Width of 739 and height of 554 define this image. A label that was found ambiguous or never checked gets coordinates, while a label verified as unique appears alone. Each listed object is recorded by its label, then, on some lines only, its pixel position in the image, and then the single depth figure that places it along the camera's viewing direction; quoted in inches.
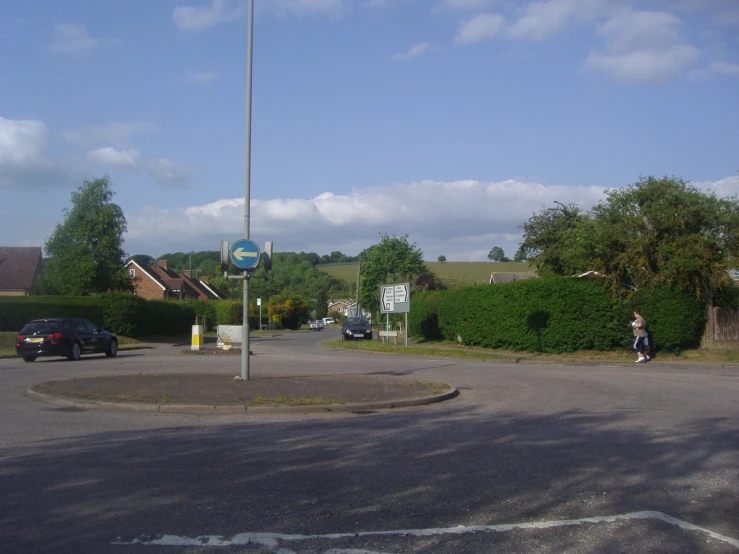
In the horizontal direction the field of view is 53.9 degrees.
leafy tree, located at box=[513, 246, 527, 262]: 2109.4
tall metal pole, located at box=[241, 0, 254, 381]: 550.6
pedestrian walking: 934.4
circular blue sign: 542.3
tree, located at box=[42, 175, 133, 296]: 2054.6
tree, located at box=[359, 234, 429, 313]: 2356.1
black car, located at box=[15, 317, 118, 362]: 915.4
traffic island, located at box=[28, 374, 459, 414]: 444.1
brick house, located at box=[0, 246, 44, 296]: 2379.4
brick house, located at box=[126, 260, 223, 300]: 3270.2
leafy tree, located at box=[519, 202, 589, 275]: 1857.8
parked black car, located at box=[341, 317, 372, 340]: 1775.3
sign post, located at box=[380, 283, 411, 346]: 1315.2
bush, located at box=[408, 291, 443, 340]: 1533.0
